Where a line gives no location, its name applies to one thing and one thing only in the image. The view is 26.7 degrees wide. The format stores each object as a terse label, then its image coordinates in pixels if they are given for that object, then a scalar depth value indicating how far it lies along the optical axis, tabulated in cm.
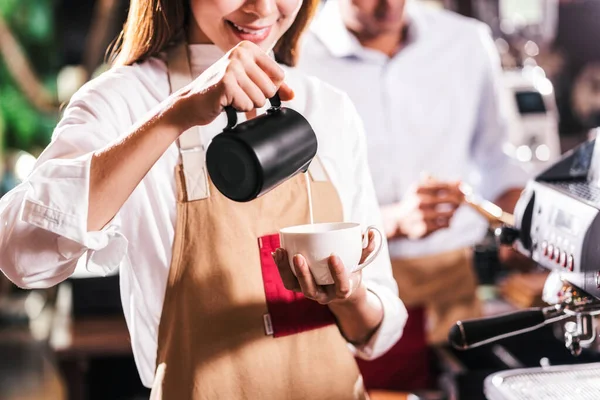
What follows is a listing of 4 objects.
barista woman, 151
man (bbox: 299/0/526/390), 264
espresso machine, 154
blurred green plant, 505
